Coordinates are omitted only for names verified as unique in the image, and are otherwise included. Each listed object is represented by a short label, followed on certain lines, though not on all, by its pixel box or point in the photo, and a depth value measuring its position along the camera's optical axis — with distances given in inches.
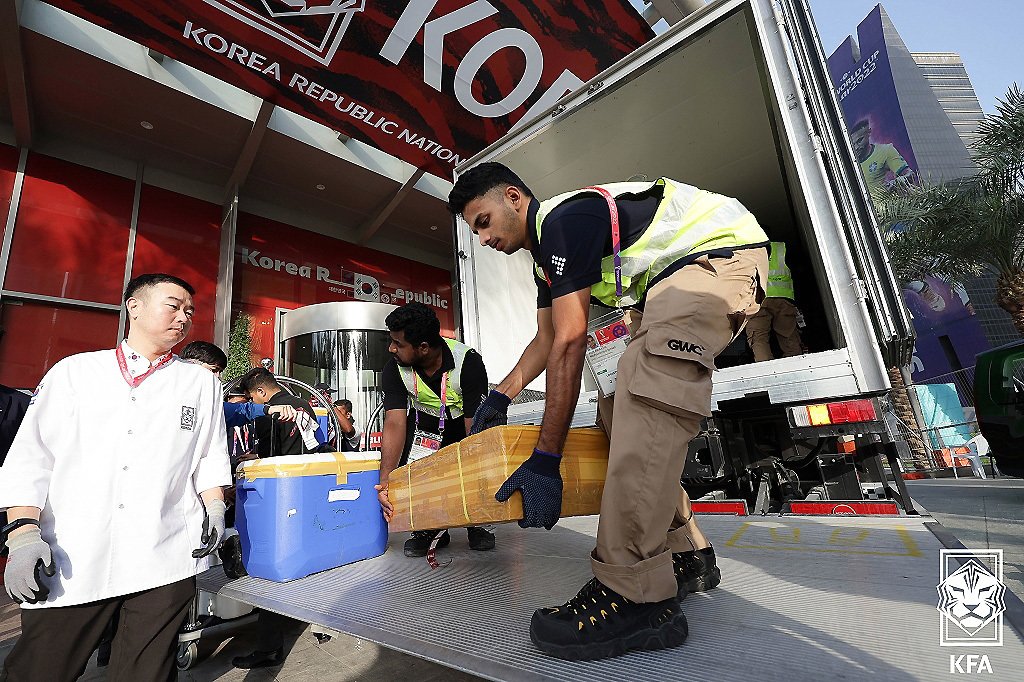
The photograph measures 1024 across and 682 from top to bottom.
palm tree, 369.1
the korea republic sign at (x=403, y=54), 164.4
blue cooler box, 85.6
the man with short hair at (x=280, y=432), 140.0
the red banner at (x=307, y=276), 395.9
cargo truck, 101.9
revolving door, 337.4
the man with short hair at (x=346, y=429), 201.7
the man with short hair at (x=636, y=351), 50.4
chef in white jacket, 55.6
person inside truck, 173.8
